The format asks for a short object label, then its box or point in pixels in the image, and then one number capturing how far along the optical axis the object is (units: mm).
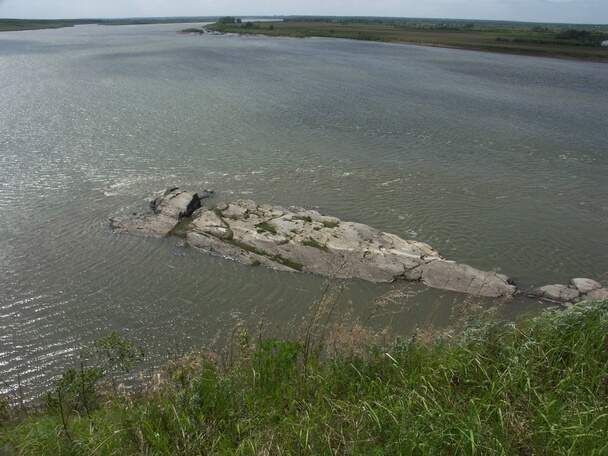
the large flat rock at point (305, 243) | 13641
